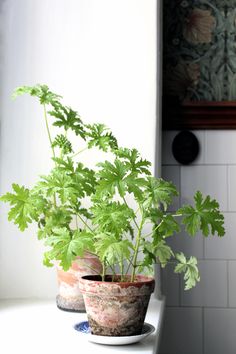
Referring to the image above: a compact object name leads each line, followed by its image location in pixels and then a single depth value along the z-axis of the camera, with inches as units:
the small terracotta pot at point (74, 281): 67.5
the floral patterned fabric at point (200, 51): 86.3
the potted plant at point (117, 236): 55.8
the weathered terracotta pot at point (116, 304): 56.3
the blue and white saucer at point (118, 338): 56.9
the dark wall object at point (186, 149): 84.3
